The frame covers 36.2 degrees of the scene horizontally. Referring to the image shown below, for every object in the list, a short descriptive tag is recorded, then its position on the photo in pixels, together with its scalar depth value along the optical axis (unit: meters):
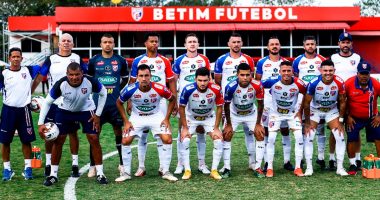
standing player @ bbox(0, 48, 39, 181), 8.18
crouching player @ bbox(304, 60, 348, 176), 8.20
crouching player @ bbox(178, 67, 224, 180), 8.23
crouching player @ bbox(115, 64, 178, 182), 8.06
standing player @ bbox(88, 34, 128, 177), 8.39
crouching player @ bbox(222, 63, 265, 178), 8.22
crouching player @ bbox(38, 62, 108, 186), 7.69
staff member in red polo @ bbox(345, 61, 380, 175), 8.29
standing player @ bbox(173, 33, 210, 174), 8.94
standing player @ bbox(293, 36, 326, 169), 8.84
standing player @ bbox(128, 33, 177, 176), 8.63
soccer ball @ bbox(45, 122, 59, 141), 7.73
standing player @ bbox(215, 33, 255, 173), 8.81
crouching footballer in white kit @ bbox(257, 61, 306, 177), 8.23
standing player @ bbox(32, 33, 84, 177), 8.18
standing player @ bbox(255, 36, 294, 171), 8.76
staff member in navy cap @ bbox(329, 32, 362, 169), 8.81
